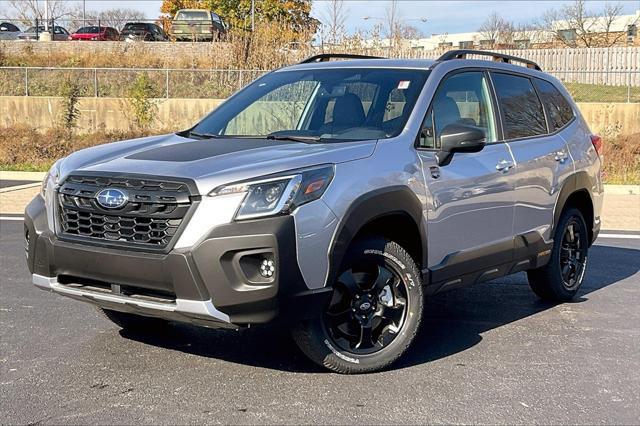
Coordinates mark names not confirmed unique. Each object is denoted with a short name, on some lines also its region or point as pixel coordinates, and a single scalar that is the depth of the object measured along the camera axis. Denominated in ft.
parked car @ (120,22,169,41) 136.36
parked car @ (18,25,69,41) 144.05
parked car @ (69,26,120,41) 137.59
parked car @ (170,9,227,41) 123.34
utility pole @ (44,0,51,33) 147.89
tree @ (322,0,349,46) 85.56
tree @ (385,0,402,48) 87.97
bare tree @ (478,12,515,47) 172.35
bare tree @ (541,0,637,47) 162.09
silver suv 13.64
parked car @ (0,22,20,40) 147.74
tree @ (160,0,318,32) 143.58
